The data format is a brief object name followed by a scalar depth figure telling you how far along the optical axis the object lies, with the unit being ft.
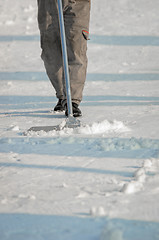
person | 55.35
